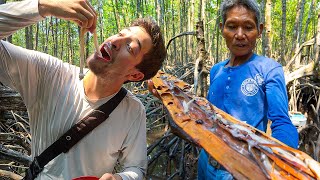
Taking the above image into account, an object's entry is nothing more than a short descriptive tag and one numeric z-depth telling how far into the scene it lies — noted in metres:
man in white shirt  0.86
